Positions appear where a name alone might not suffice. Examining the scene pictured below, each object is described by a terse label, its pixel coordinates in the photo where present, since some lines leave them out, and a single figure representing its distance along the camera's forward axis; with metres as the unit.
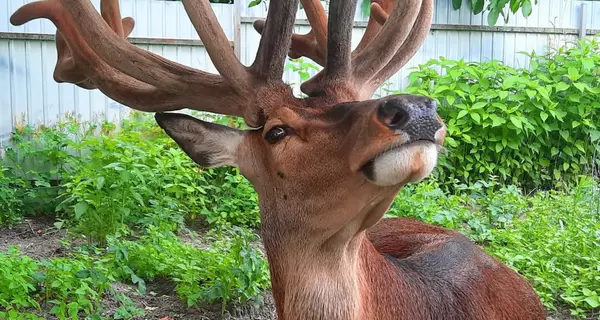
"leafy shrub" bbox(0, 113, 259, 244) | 5.77
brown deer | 2.54
